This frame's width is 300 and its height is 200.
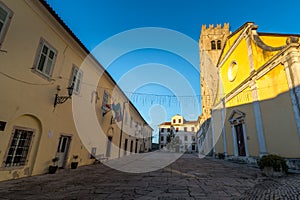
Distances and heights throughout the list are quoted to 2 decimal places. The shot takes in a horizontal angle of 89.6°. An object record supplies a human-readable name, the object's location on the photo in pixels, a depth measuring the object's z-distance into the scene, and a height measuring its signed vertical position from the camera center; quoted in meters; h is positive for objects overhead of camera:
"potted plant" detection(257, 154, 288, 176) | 6.30 -0.66
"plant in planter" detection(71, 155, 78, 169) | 7.80 -1.28
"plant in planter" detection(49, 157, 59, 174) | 6.32 -1.25
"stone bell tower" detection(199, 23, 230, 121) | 25.67 +16.66
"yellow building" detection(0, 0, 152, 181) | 4.98 +1.84
